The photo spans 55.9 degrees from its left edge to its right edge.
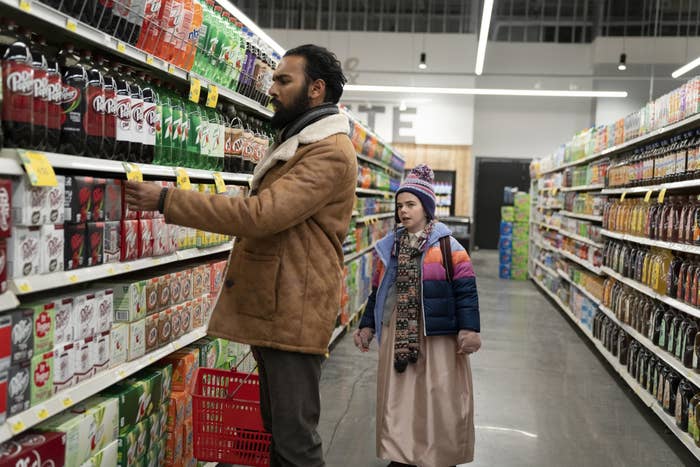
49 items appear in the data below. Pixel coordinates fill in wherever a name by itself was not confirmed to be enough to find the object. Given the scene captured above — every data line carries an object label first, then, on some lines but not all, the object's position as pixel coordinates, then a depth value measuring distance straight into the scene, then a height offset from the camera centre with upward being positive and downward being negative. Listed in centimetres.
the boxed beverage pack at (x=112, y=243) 235 -19
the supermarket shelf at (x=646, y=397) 391 -135
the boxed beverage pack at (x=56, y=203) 200 -5
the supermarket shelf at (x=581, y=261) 708 -63
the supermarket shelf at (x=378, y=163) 751 +53
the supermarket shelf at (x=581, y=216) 746 -7
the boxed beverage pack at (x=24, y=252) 186 -19
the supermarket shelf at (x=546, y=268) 1053 -100
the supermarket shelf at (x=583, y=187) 751 +30
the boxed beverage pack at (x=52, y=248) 199 -19
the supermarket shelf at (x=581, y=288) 716 -95
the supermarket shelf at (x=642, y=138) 445 +64
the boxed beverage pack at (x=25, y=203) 186 -5
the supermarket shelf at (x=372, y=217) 748 -20
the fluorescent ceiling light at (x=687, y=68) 974 +231
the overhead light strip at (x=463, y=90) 1346 +239
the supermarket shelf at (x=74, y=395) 185 -67
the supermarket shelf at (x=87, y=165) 182 +9
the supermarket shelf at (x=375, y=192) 752 +12
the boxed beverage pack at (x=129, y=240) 246 -18
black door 1908 +58
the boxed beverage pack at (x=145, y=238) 257 -18
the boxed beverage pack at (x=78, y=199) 213 -3
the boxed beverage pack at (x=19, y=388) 186 -58
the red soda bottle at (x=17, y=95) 181 +25
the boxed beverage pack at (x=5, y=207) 179 -6
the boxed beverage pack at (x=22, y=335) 189 -44
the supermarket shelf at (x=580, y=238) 737 -35
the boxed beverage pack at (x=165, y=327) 283 -59
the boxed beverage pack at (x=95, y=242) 224 -18
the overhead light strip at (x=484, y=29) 757 +235
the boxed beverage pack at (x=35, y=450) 188 -78
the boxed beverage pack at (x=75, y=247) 213 -19
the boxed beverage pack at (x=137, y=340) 256 -59
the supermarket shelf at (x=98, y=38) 187 +51
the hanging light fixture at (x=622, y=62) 1388 +320
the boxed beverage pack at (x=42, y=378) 198 -58
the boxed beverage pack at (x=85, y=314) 222 -43
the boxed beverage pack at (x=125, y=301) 254 -42
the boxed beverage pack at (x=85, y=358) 222 -58
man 216 -22
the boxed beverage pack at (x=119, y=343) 245 -57
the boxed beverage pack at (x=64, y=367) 210 -58
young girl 337 -70
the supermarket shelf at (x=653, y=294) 402 -58
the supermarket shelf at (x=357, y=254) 684 -60
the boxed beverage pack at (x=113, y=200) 234 -4
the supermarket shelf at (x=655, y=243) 409 -21
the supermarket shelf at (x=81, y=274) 188 -28
